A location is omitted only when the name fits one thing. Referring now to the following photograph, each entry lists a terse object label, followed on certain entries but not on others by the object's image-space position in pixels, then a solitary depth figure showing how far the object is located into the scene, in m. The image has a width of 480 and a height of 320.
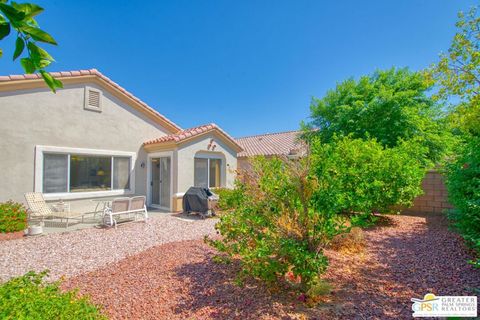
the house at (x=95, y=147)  10.04
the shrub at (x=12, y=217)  8.18
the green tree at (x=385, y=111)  13.98
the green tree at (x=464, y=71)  7.69
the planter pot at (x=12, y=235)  7.97
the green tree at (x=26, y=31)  1.42
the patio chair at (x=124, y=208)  9.69
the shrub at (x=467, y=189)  5.25
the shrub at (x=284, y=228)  3.76
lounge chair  9.46
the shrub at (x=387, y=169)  8.74
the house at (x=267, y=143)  24.27
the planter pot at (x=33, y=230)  8.38
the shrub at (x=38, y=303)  2.75
